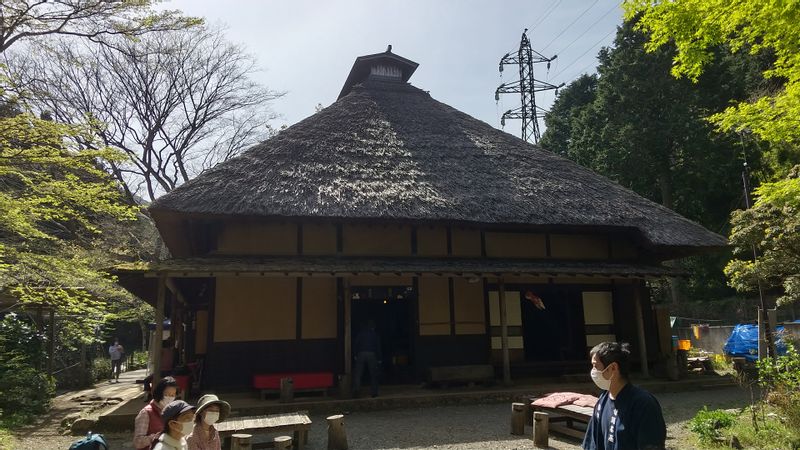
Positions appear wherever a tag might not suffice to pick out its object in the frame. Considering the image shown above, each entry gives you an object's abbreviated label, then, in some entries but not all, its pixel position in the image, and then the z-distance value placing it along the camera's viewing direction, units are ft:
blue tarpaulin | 41.25
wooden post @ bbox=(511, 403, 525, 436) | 21.89
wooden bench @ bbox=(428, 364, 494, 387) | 31.09
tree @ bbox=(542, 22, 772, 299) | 74.49
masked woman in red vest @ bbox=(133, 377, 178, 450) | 12.21
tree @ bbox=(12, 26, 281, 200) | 58.59
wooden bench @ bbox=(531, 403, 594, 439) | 20.24
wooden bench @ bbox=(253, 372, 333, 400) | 28.12
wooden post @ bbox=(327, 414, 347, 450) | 19.92
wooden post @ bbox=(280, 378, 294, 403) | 27.20
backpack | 12.53
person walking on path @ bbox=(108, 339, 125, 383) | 54.35
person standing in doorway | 29.19
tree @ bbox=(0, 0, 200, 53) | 27.63
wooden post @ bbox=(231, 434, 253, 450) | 17.37
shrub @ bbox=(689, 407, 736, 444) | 19.27
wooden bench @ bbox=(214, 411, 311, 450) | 18.86
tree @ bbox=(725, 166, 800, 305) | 39.50
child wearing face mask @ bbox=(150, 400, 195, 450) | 10.21
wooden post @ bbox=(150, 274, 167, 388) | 25.43
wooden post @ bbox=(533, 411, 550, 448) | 20.03
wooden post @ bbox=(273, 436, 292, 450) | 17.99
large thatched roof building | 30.81
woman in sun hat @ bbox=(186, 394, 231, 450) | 11.03
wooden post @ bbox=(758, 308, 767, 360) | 35.32
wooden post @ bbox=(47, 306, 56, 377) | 39.60
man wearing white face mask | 8.59
